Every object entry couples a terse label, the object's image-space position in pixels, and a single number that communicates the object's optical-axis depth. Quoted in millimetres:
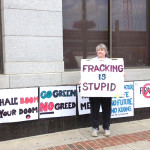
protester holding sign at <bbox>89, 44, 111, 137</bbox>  4922
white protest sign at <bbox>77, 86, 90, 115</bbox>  5430
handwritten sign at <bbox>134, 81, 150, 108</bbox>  6008
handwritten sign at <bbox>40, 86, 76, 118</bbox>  5066
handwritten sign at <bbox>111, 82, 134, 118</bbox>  5756
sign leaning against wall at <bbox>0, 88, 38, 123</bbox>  4695
